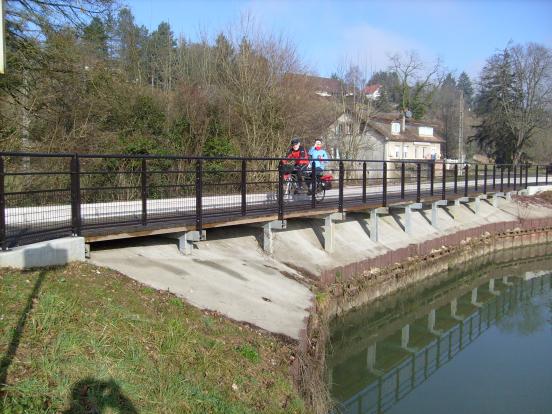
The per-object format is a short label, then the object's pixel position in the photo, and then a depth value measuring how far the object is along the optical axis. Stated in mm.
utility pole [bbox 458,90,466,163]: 49016
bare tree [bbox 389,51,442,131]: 58406
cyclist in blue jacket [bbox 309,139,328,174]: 13883
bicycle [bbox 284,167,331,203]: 13094
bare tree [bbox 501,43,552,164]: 50344
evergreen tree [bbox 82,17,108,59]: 17766
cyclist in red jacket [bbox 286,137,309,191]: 13211
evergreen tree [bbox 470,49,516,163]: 55219
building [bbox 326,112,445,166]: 33406
